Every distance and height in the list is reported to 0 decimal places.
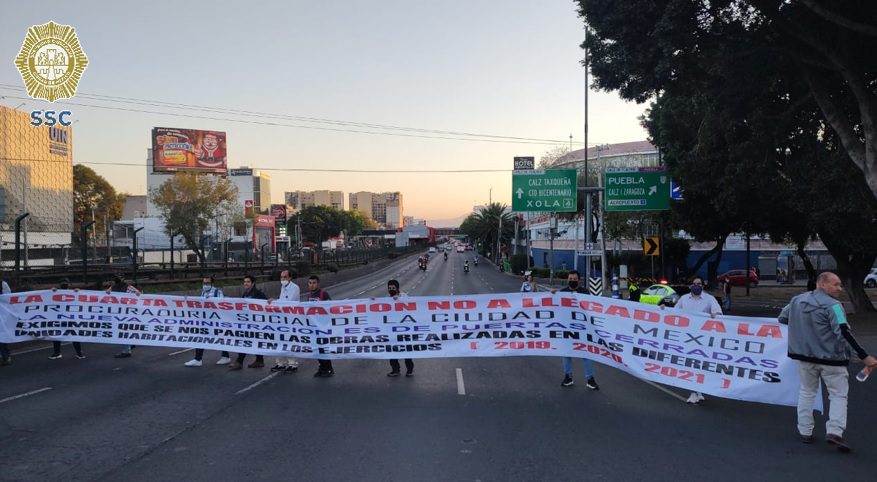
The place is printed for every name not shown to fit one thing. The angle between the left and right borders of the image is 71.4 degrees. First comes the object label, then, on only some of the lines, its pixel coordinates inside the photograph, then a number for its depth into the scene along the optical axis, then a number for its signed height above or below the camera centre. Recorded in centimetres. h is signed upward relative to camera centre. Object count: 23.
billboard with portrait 8475 +1268
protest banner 831 -159
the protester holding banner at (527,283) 1558 -123
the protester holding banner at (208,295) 1191 -115
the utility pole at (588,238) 2531 -11
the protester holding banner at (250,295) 1159 -114
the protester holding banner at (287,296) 1141 -111
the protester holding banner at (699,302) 911 -103
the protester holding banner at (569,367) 984 -214
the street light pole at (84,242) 1964 -9
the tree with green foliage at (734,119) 1482 +373
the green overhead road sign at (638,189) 2294 +173
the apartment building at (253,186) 11644 +1057
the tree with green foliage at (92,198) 9606 +668
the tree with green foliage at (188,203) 6069 +364
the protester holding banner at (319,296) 1098 -111
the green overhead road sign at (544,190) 2370 +179
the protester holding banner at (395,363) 1071 -227
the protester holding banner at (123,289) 1290 -110
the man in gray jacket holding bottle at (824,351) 650 -128
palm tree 9200 +219
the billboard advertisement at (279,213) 12438 +511
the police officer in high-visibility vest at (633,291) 2048 -189
